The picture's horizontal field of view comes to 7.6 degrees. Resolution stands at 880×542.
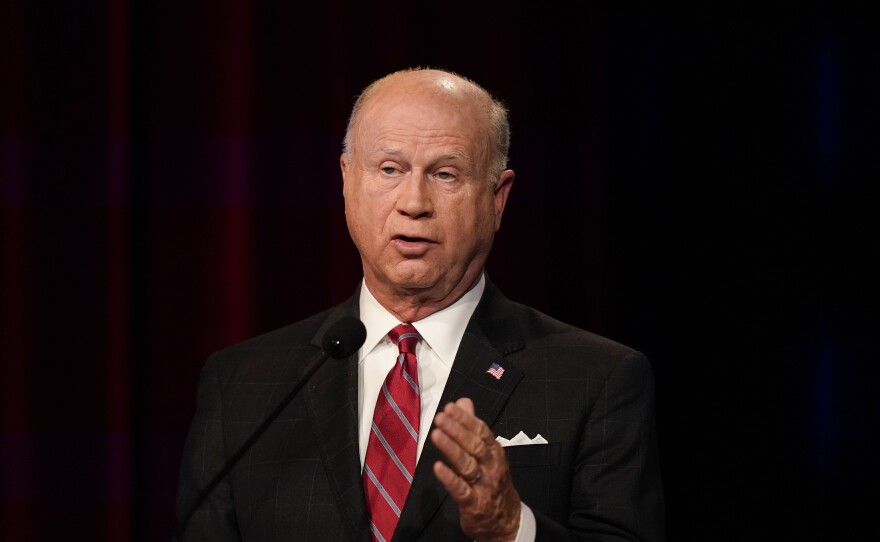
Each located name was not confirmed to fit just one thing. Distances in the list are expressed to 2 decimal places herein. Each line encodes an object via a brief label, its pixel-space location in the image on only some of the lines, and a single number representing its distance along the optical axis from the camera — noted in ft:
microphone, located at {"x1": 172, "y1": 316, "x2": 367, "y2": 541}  23.73
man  24.16
